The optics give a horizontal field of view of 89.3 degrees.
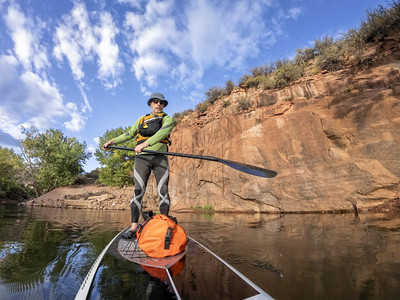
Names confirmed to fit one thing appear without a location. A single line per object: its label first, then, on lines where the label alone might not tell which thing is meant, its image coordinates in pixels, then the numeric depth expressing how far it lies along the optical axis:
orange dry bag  2.31
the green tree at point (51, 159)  28.42
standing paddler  3.37
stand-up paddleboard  1.38
